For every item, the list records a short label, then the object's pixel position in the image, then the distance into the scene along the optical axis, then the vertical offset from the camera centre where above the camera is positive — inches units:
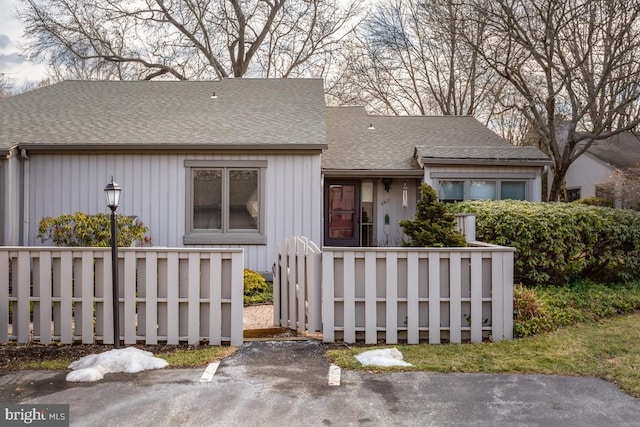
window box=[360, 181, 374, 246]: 556.7 -1.9
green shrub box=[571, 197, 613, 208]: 849.5 +13.1
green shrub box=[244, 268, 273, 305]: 380.2 -59.8
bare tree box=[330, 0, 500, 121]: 984.9 +267.0
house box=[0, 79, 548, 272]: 447.8 +35.5
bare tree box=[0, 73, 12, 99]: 1192.2 +286.5
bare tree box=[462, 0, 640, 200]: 517.7 +170.7
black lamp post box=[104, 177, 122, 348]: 224.5 -31.4
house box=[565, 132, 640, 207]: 892.6 +76.0
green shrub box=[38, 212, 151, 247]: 383.6 -14.3
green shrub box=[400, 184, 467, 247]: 285.7 -8.9
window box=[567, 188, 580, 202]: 1046.9 +30.5
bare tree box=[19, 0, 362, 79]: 953.5 +325.2
